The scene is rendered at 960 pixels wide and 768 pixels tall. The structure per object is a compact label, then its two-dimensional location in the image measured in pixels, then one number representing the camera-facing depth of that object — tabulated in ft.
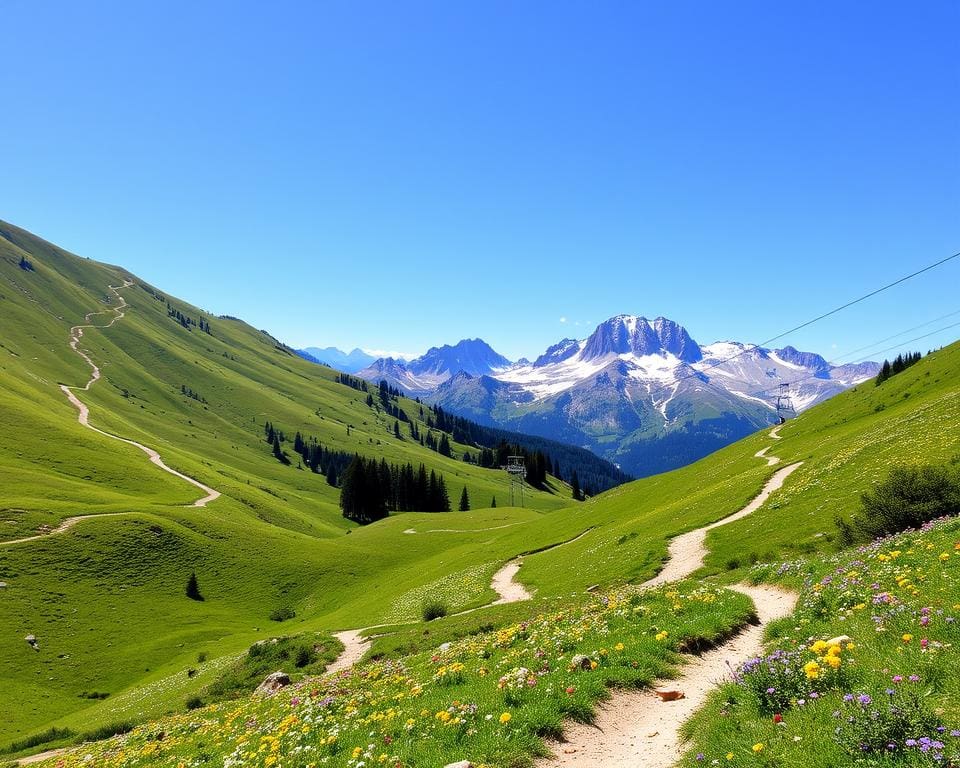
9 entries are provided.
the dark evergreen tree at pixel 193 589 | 219.41
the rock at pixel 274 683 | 86.32
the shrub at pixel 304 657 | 107.61
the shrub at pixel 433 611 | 128.11
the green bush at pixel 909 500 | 77.00
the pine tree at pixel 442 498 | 541.34
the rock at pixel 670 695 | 38.06
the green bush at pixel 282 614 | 211.51
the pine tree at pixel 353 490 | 502.38
